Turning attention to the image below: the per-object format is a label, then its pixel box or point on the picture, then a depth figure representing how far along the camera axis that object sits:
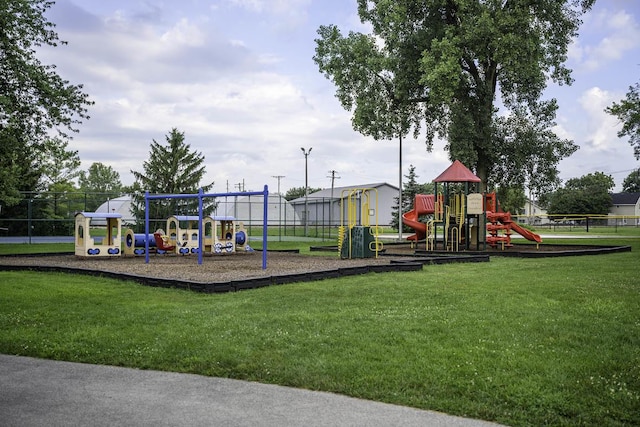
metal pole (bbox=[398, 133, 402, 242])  30.83
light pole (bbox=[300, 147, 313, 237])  61.98
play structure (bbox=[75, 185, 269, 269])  20.08
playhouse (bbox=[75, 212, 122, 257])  19.97
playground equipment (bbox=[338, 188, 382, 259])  18.62
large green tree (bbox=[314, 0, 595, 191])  24.69
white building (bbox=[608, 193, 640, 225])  106.06
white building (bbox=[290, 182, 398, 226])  76.25
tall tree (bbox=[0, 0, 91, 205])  23.23
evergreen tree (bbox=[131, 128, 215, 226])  43.88
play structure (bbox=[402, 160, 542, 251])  23.10
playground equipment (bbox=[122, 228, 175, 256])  21.19
